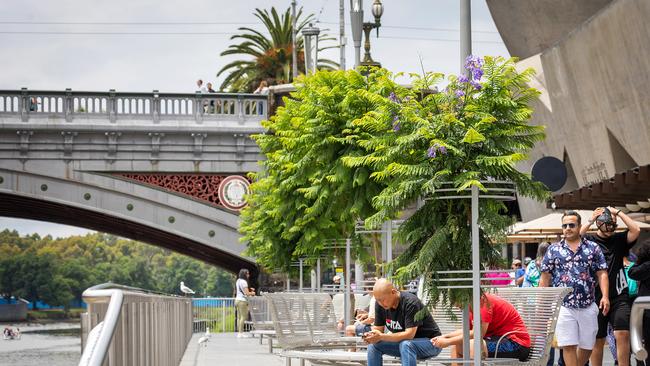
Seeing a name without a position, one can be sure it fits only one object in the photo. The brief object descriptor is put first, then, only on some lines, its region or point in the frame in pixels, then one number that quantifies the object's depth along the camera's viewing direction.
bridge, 44.66
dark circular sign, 26.16
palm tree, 63.16
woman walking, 32.09
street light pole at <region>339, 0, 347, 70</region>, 38.91
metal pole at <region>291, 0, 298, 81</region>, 51.56
